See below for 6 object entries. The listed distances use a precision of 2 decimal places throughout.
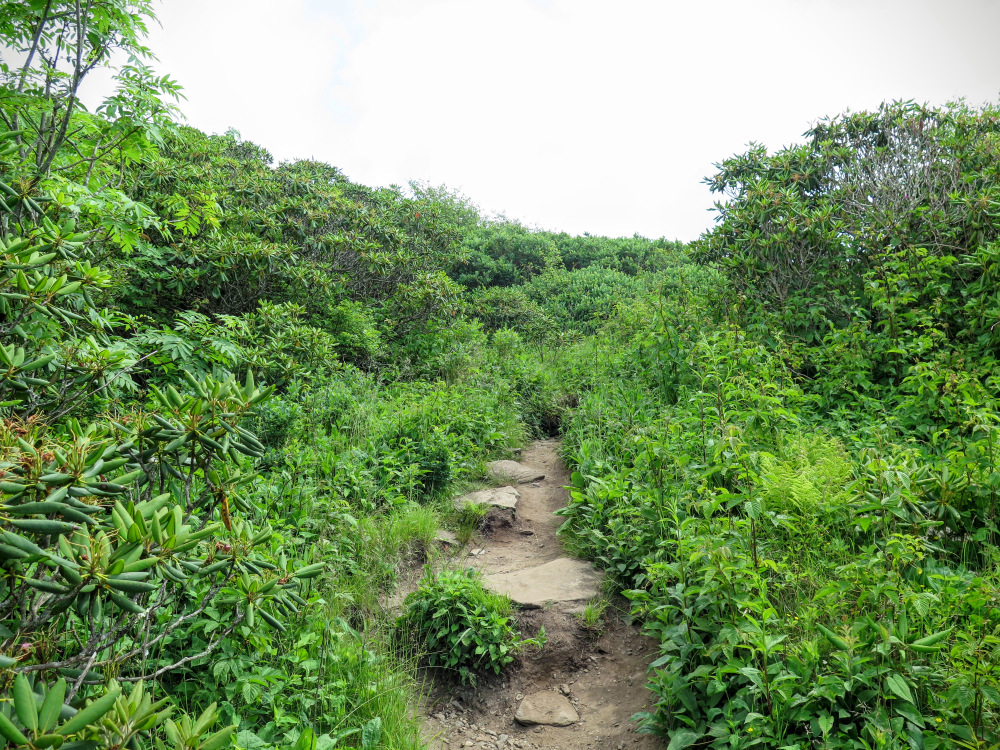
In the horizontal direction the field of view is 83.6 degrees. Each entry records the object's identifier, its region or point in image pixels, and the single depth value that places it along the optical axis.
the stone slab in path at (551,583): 4.28
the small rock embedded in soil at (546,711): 3.48
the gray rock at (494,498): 5.97
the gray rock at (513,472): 6.80
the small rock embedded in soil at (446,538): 5.24
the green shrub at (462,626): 3.79
